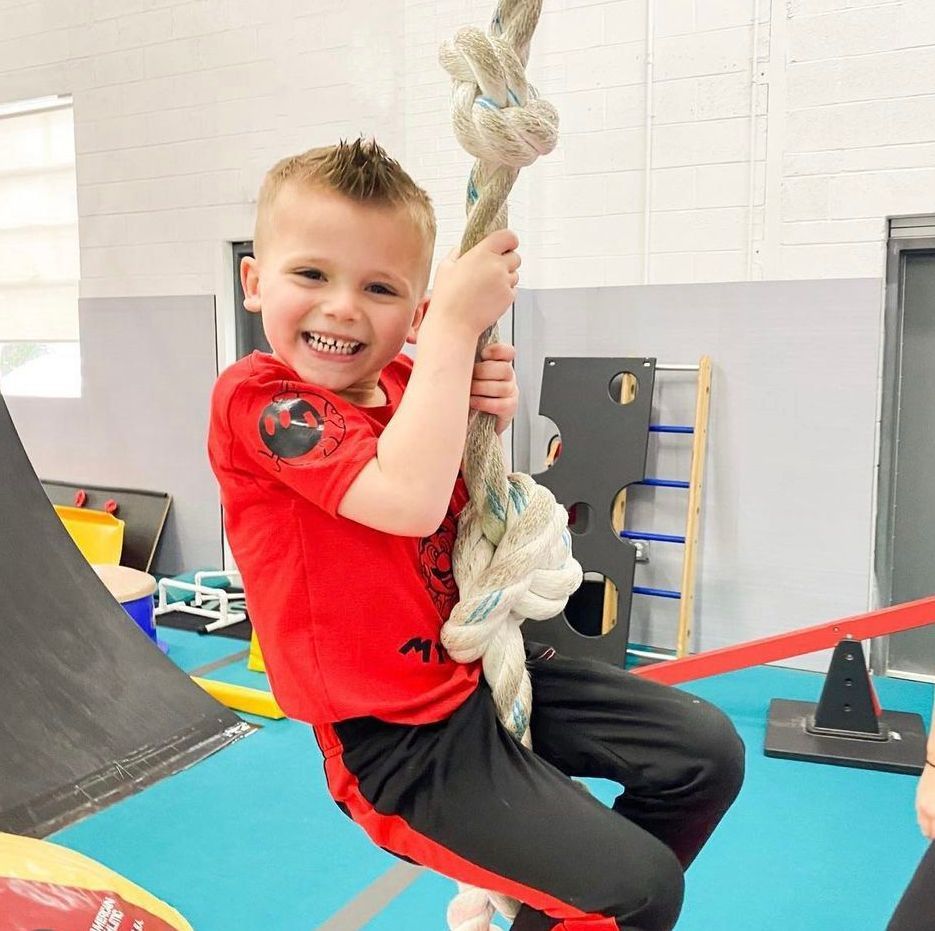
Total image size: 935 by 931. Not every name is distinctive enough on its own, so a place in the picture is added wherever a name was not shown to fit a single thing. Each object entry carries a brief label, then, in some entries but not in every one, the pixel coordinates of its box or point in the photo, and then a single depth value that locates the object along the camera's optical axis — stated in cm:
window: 570
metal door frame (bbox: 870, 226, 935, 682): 366
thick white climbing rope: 101
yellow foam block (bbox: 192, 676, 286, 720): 344
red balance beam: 282
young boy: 105
